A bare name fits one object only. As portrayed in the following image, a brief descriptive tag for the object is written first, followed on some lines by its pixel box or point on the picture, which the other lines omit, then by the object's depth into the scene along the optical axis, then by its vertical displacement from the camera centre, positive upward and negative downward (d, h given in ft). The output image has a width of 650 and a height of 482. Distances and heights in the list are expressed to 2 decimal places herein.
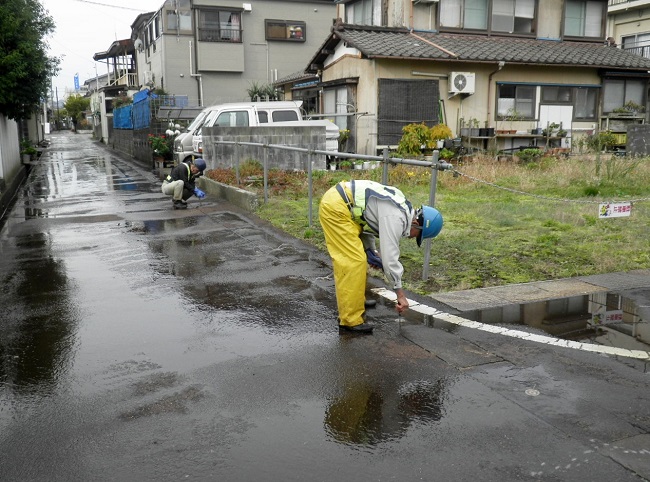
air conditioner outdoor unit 63.77 +5.49
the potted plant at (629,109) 71.20 +2.90
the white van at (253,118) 54.24 +1.60
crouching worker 40.29 -3.14
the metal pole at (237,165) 41.86 -2.01
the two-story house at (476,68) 63.16 +7.24
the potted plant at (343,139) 64.16 -0.38
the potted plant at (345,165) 51.88 -2.52
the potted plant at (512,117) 67.46 +1.93
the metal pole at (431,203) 20.03 -2.27
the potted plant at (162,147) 67.56 -1.17
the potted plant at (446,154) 54.80 -1.71
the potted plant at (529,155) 55.52 -1.90
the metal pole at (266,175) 35.81 -2.35
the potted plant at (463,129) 64.80 +0.61
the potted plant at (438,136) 58.03 -0.10
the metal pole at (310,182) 30.16 -2.32
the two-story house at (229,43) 97.81 +15.45
